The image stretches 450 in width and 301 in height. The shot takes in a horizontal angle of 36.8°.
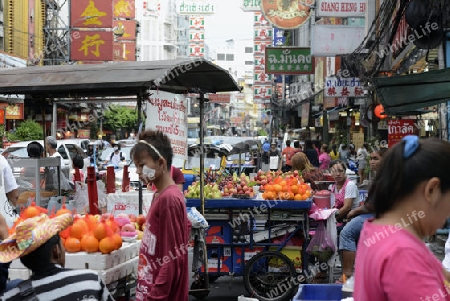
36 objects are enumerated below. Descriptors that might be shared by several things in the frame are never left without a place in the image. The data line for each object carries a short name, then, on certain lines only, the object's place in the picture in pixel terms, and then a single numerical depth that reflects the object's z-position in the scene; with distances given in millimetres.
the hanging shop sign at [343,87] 22641
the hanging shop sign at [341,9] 18594
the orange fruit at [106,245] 5233
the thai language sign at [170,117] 6887
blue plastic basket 5434
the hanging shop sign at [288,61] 26281
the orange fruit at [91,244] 5211
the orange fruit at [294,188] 8875
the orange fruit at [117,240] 5336
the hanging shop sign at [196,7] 71706
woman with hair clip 2084
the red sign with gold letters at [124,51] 51125
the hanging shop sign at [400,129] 15745
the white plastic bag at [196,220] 7383
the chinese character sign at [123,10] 57969
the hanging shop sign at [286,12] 22062
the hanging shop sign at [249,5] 42594
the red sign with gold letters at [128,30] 56084
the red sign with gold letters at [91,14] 32031
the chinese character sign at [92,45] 31828
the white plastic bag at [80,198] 10302
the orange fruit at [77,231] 5402
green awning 8789
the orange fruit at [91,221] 5508
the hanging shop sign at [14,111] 30484
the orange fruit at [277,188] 8789
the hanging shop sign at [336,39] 18964
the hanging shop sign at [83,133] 49931
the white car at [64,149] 19977
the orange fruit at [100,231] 5270
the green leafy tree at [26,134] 28169
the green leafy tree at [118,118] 60125
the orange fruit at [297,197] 8750
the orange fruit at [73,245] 5312
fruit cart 8516
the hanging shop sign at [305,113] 45534
